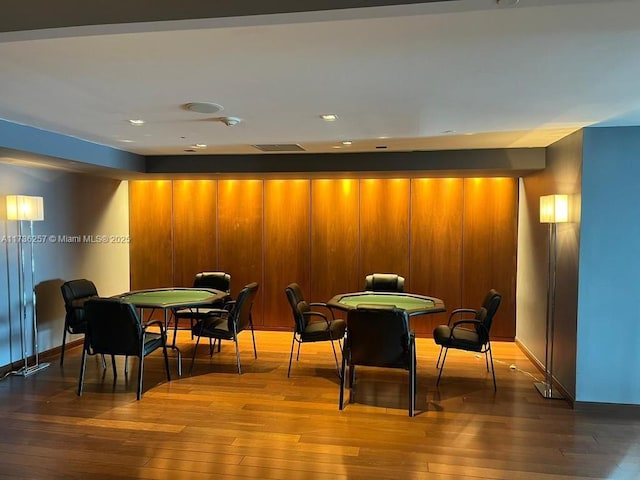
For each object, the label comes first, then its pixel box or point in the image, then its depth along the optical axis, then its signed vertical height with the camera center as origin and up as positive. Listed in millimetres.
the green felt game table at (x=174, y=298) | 4863 -832
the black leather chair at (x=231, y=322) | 5020 -1101
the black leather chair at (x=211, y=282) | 6300 -770
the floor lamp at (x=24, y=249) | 4762 -250
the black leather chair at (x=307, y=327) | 4836 -1106
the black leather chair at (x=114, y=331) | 4285 -1010
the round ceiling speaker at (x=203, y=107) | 3305 +930
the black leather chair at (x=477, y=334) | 4520 -1115
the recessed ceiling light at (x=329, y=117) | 3617 +944
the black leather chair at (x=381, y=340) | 3934 -1001
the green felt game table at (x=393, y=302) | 4529 -814
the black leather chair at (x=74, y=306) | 5148 -915
